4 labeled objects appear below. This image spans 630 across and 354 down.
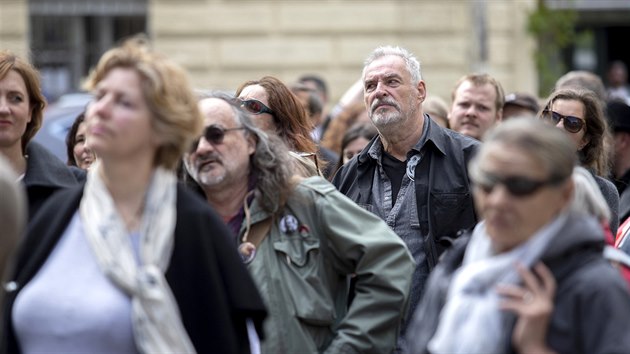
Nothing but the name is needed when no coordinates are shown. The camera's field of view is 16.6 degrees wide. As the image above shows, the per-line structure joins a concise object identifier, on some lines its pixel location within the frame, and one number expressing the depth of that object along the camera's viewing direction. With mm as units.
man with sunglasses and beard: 8118
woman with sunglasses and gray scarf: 6015
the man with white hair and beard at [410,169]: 9789
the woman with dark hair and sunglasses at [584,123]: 11081
